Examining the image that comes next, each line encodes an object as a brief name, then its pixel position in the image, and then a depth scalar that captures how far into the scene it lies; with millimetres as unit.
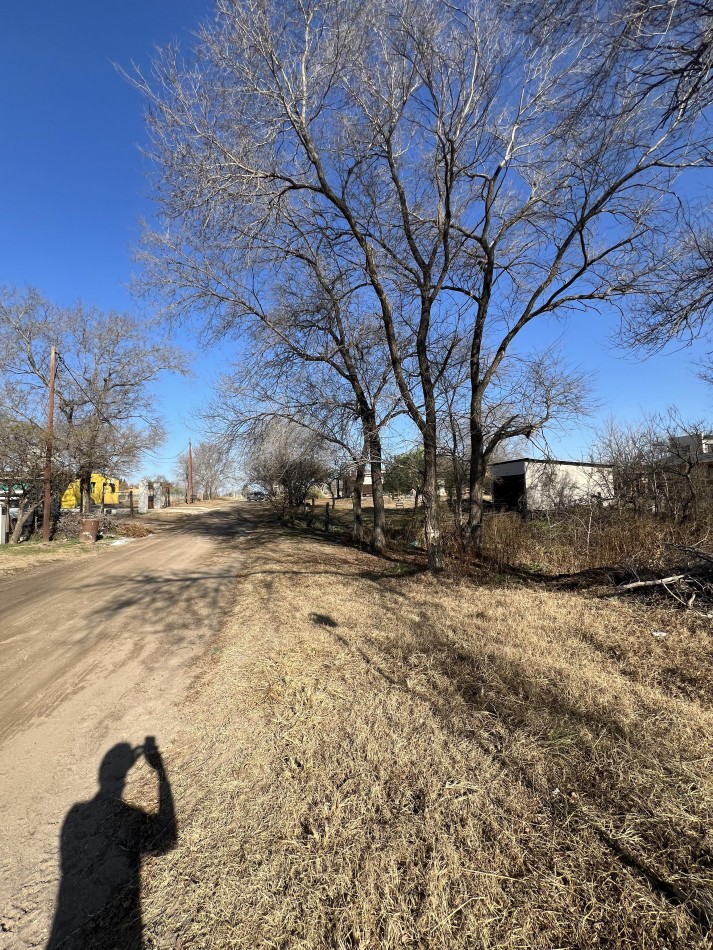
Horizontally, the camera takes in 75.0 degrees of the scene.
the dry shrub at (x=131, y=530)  18672
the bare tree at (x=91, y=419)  18938
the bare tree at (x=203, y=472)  71312
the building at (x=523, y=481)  22594
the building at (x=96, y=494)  26812
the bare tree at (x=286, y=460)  14685
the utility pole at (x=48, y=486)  16375
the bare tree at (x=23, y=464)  16297
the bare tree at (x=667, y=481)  11445
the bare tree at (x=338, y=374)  13312
